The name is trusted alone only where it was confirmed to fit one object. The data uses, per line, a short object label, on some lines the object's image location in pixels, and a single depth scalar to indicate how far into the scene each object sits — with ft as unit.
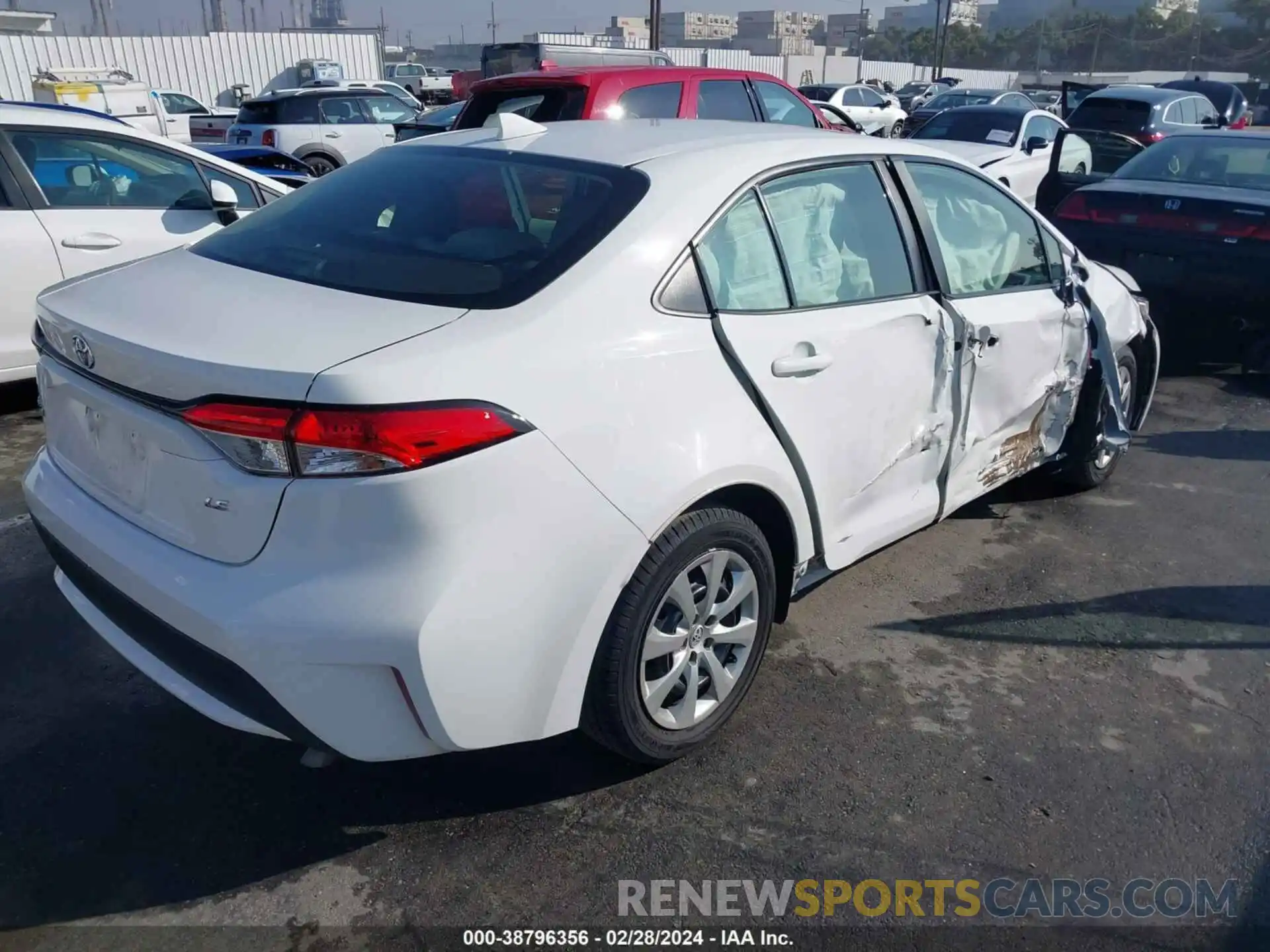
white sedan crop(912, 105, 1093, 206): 35.42
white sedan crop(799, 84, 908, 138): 80.59
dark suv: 43.65
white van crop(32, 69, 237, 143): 53.47
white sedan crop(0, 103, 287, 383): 17.04
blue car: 32.40
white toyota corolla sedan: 6.88
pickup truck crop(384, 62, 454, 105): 105.81
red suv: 22.88
